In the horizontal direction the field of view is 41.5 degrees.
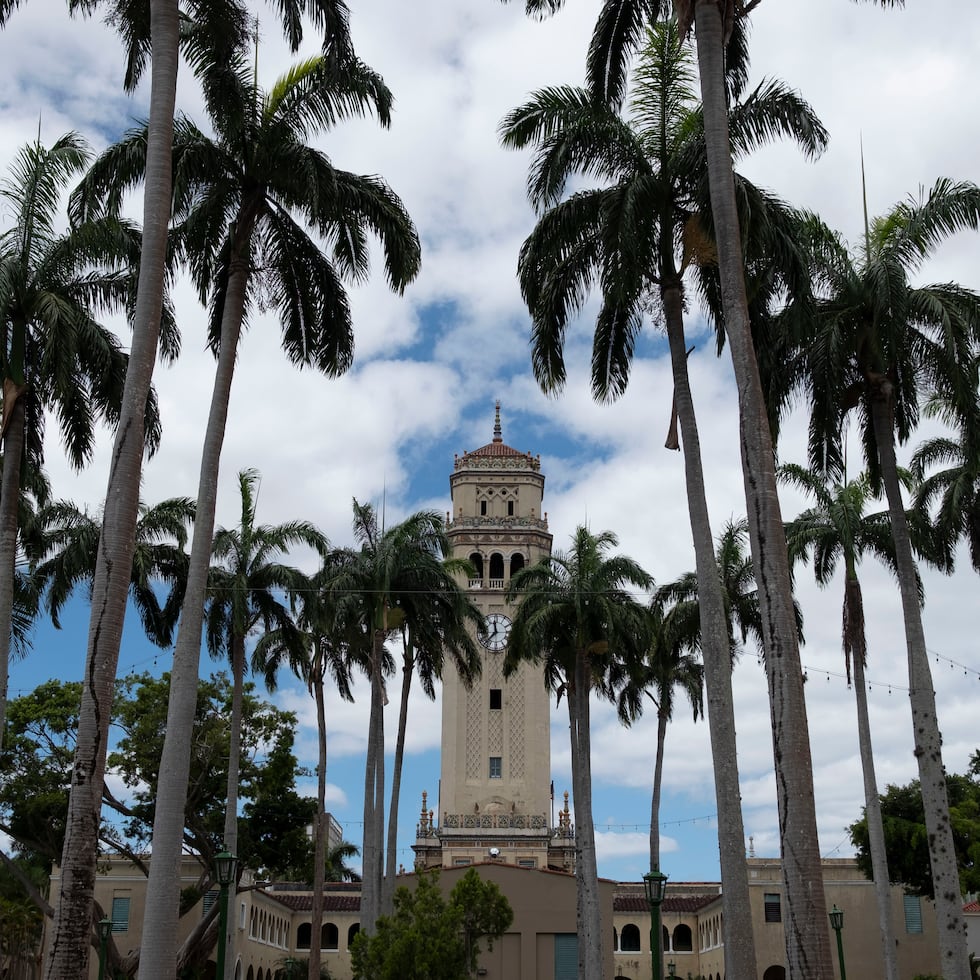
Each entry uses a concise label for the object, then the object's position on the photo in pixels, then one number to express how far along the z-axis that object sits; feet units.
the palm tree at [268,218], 70.90
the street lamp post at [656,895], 79.46
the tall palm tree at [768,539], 44.47
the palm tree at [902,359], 80.94
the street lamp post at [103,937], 121.44
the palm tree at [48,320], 77.20
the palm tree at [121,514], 46.11
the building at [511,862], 176.45
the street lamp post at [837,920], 110.93
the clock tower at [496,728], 225.97
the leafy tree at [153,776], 147.74
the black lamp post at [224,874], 80.23
